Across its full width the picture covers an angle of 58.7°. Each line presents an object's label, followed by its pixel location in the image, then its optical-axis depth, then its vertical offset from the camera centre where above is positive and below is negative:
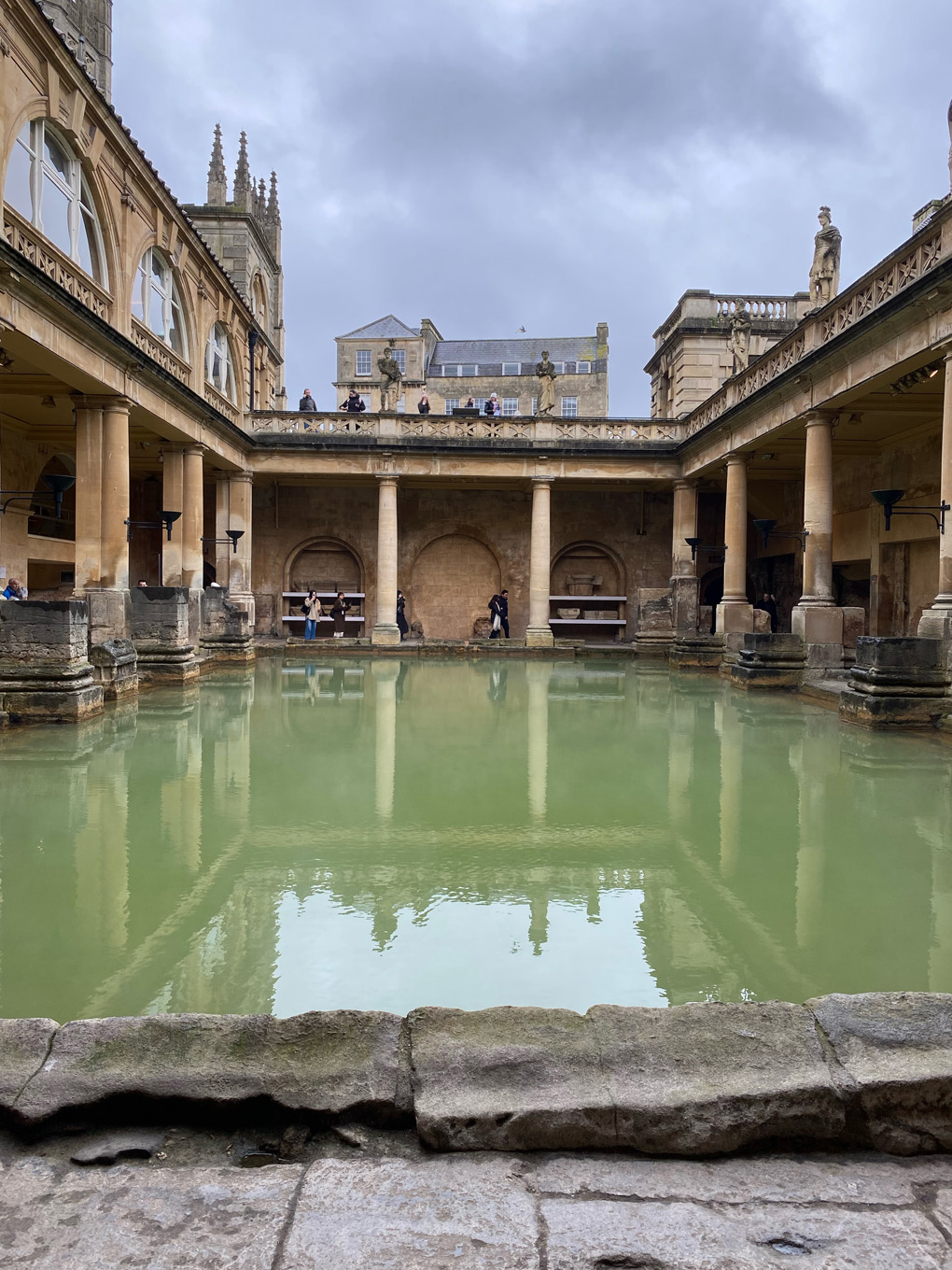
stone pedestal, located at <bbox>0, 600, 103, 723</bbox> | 9.52 -0.78
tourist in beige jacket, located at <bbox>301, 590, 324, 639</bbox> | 24.09 -0.45
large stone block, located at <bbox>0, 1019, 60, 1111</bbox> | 2.22 -1.26
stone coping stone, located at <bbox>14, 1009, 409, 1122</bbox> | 2.21 -1.26
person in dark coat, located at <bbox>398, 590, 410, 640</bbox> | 25.66 -0.53
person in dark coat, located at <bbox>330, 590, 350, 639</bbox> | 26.89 -0.53
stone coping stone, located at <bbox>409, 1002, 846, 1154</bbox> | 2.12 -1.25
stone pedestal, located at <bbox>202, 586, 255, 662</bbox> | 17.89 -0.71
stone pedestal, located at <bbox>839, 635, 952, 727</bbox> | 9.69 -0.90
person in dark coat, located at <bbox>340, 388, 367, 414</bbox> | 25.25 +5.86
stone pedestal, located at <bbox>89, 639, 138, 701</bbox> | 11.38 -0.98
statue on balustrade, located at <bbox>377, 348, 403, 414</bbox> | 22.25 +5.77
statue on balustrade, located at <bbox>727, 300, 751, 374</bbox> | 19.72 +6.21
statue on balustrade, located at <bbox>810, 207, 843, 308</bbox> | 14.95 +6.08
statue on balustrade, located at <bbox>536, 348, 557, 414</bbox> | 22.89 +5.86
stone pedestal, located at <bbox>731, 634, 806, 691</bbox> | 13.90 -0.96
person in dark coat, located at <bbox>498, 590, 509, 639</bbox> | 25.55 -0.30
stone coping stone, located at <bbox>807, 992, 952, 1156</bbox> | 2.17 -1.22
